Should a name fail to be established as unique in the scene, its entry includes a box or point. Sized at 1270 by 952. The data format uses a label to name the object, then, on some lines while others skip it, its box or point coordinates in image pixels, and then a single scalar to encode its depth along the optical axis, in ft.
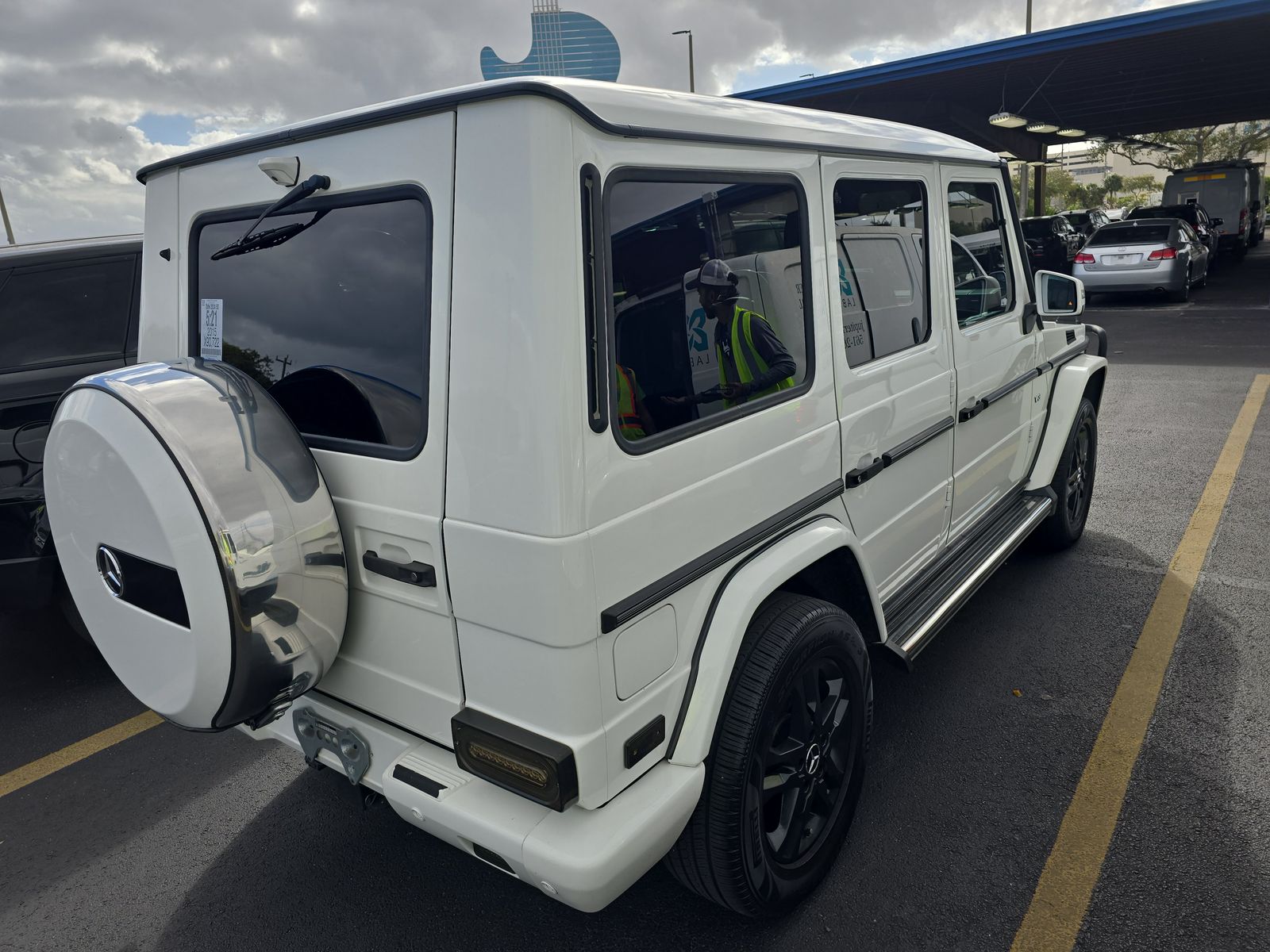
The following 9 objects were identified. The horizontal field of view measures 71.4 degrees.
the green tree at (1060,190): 197.16
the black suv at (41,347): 11.62
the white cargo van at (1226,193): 77.61
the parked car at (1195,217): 58.34
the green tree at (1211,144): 133.08
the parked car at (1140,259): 47.80
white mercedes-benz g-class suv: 5.64
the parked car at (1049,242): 56.08
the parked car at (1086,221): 80.74
